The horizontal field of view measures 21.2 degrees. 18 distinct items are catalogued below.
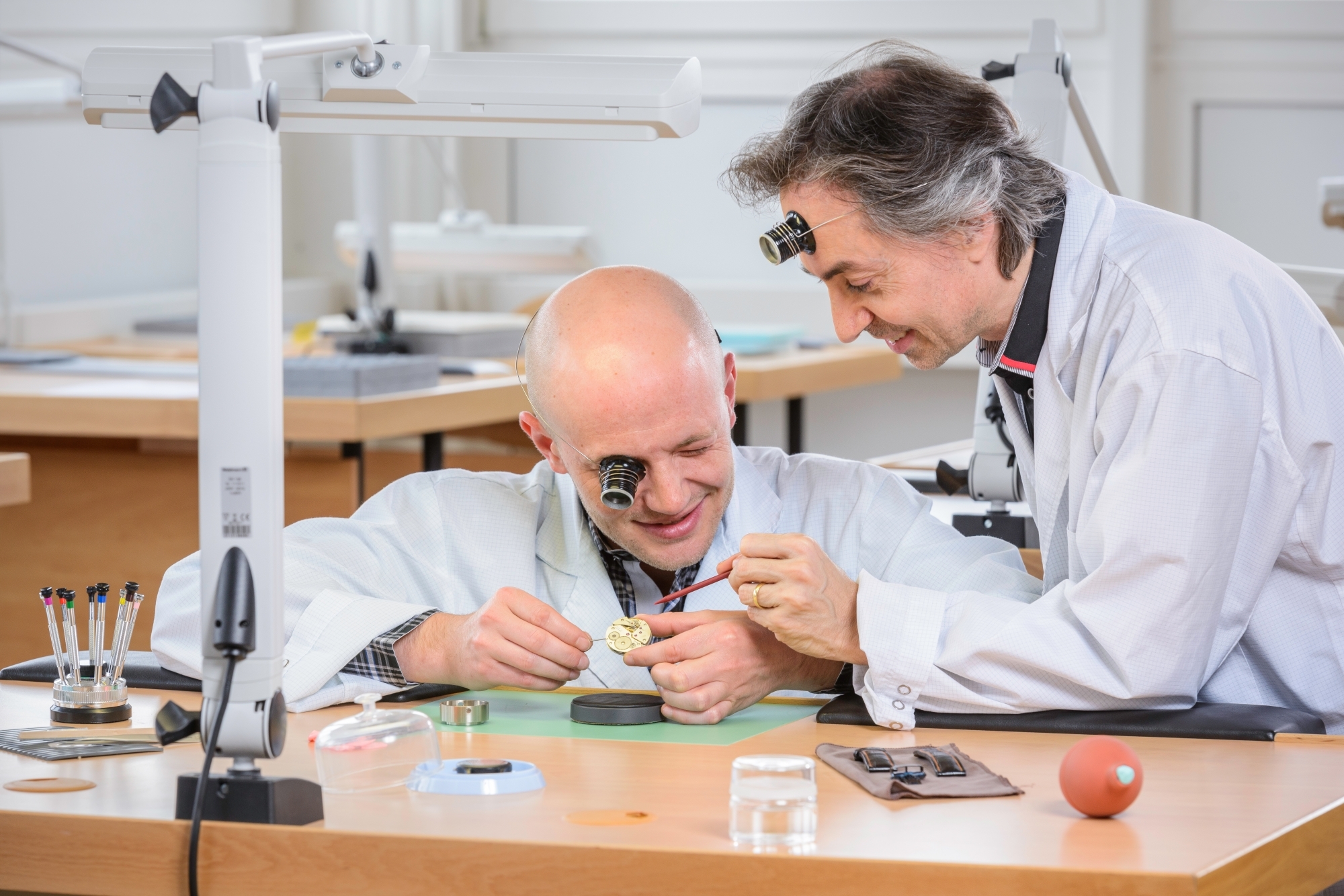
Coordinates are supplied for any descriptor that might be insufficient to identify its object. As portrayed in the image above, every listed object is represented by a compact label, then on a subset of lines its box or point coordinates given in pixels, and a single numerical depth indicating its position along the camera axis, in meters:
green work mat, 2.47
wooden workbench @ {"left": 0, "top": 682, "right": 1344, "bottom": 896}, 2.16
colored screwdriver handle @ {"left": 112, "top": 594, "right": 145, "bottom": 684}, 2.52
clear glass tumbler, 2.19
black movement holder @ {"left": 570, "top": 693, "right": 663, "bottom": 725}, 2.50
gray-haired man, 2.45
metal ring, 2.50
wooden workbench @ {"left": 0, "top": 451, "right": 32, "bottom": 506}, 3.30
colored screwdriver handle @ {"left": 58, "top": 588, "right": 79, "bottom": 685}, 2.50
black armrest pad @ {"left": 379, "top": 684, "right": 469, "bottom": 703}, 2.60
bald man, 2.55
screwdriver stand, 2.51
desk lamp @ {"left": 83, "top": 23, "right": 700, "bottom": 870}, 2.22
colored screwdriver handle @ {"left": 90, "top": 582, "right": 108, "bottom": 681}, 2.51
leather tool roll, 2.28
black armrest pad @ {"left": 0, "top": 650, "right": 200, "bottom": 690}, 2.63
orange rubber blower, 2.22
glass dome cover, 2.34
